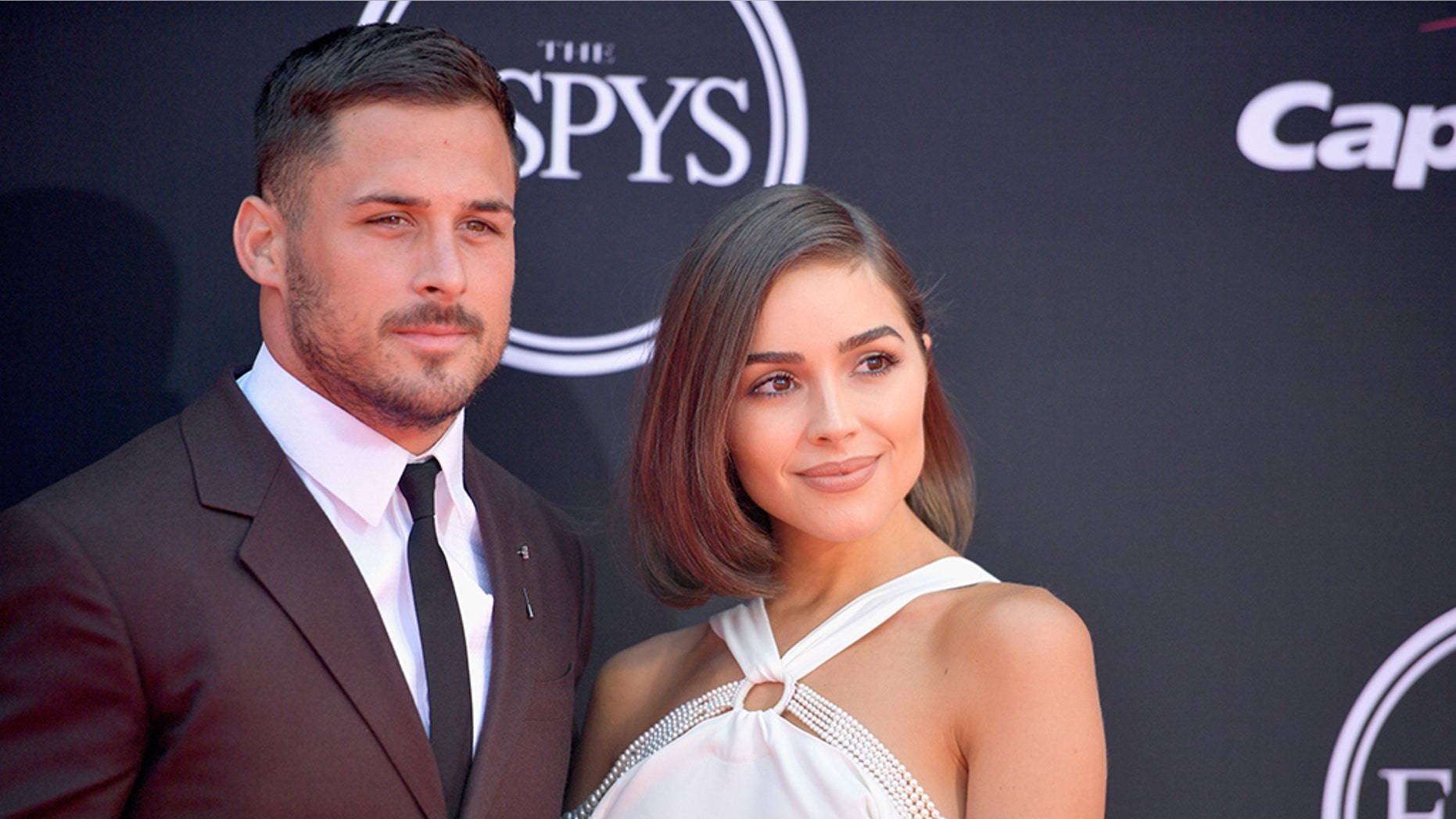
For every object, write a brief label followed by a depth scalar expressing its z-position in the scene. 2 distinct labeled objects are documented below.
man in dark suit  2.78
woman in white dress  2.86
